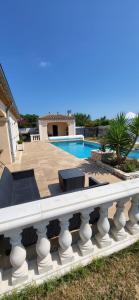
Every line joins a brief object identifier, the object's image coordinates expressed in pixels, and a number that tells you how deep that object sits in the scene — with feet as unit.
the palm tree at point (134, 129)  15.99
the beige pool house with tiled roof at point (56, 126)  65.28
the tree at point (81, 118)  97.13
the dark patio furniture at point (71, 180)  10.56
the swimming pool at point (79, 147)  38.85
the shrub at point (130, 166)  15.46
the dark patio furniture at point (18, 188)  7.30
